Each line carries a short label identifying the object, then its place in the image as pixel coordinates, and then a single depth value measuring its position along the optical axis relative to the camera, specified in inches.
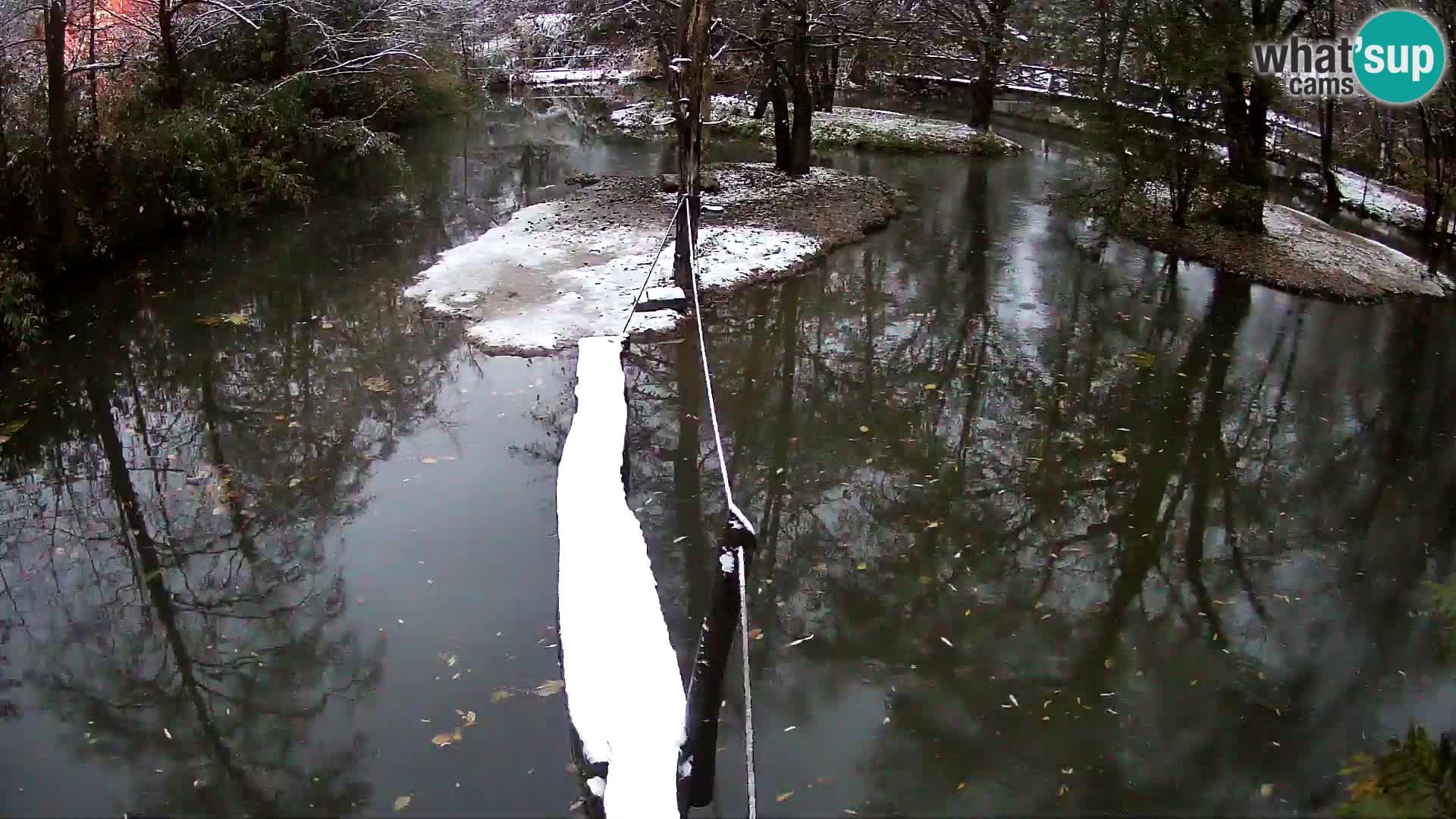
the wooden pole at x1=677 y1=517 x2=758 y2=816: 130.9
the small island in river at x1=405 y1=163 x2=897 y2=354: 406.9
